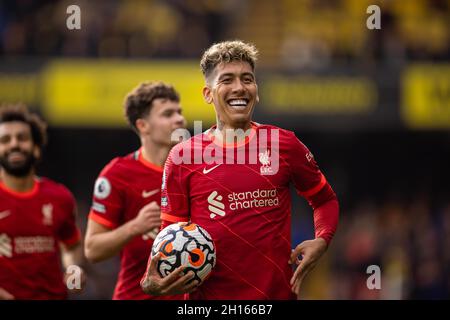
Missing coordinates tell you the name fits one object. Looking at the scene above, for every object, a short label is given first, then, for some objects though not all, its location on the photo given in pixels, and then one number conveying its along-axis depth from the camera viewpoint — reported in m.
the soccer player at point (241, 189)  10.20
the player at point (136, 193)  12.71
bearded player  13.78
